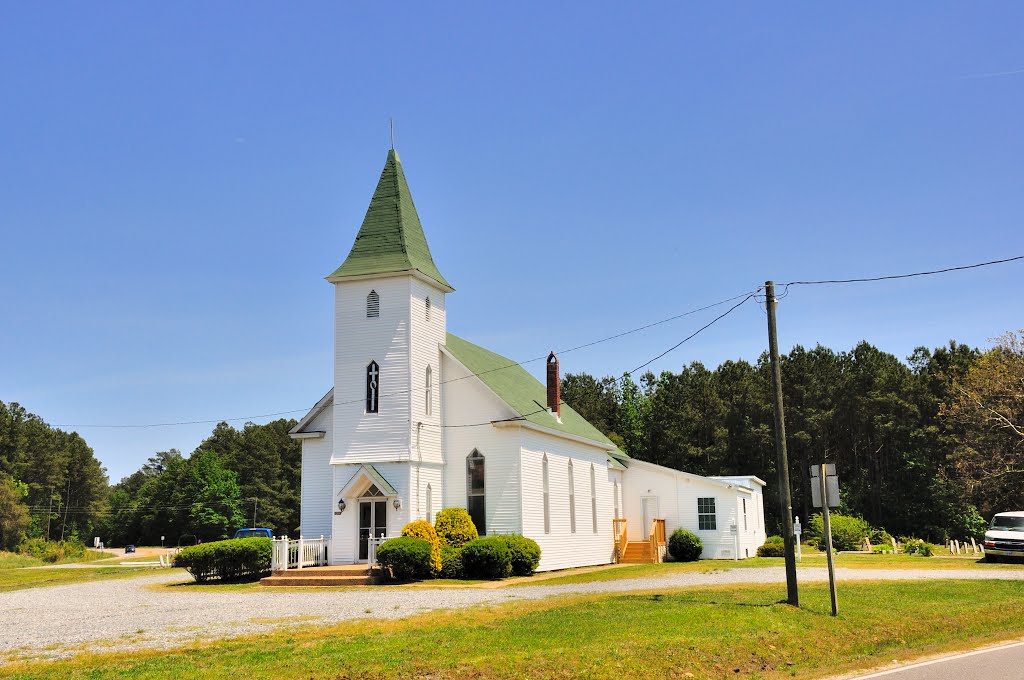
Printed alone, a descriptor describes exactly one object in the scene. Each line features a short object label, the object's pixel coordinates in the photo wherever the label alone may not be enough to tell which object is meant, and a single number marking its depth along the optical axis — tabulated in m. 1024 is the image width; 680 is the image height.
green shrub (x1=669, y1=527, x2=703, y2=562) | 39.75
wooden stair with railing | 40.22
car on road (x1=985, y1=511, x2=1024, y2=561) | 32.47
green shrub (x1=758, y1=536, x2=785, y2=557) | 40.47
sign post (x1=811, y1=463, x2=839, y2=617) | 16.33
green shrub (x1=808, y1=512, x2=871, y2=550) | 46.25
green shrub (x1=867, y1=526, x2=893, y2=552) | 52.44
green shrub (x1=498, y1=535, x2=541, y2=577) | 30.16
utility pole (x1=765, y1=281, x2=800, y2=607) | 17.92
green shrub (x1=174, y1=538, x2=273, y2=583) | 29.25
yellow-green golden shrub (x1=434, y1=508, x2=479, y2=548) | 30.92
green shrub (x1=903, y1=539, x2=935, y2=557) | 40.09
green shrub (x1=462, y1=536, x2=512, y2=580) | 29.14
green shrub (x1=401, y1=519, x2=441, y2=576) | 29.50
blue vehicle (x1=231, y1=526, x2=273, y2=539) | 48.75
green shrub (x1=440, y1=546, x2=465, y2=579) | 29.47
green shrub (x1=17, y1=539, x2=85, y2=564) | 66.19
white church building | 31.34
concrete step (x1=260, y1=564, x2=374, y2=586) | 28.05
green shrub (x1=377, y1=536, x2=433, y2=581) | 27.91
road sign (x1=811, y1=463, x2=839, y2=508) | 16.30
